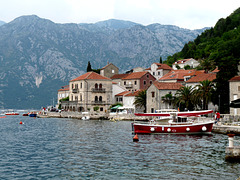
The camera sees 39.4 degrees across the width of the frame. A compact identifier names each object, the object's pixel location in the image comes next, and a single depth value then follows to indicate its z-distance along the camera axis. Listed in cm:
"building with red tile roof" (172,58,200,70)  13605
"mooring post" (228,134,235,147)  2456
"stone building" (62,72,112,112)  10844
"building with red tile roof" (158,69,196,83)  10000
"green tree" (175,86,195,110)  7475
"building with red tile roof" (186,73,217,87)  8215
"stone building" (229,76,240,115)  5912
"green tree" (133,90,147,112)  9075
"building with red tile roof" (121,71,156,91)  11781
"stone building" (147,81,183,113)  8356
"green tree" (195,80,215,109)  7024
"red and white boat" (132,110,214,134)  4731
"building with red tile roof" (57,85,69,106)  14506
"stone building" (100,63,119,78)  14100
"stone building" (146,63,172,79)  13225
